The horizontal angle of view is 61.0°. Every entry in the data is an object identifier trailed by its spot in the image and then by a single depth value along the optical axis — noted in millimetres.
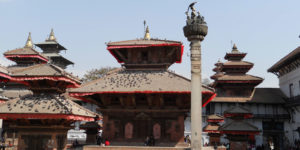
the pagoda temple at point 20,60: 39312
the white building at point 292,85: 35500
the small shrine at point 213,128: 31609
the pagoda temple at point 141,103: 17828
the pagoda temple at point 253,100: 39594
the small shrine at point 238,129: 23734
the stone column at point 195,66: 12627
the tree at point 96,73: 57156
